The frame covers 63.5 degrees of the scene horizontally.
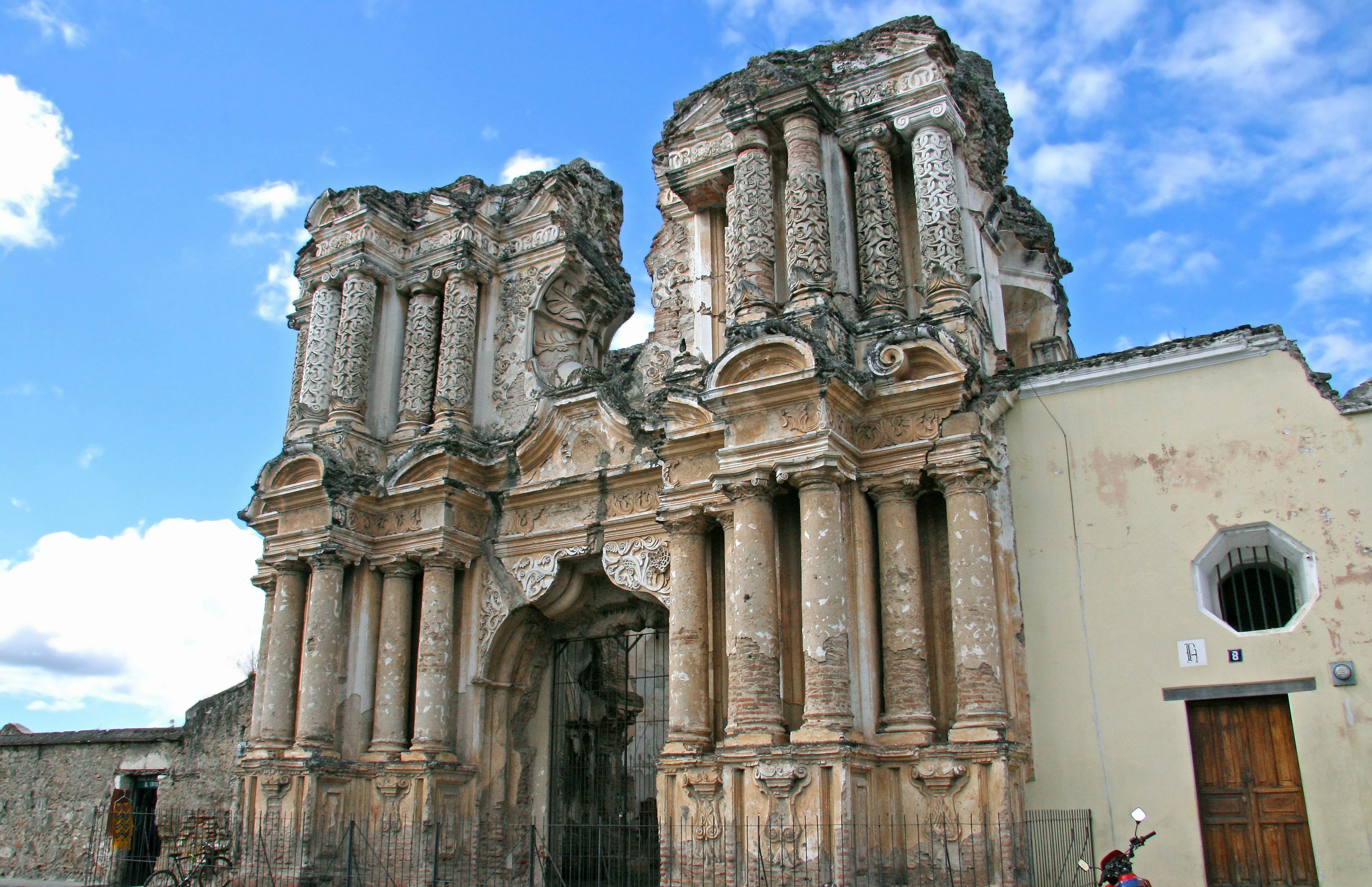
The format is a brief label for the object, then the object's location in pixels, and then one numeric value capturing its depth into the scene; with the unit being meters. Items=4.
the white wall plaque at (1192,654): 9.05
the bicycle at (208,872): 12.35
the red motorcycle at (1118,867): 7.56
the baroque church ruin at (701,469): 9.45
